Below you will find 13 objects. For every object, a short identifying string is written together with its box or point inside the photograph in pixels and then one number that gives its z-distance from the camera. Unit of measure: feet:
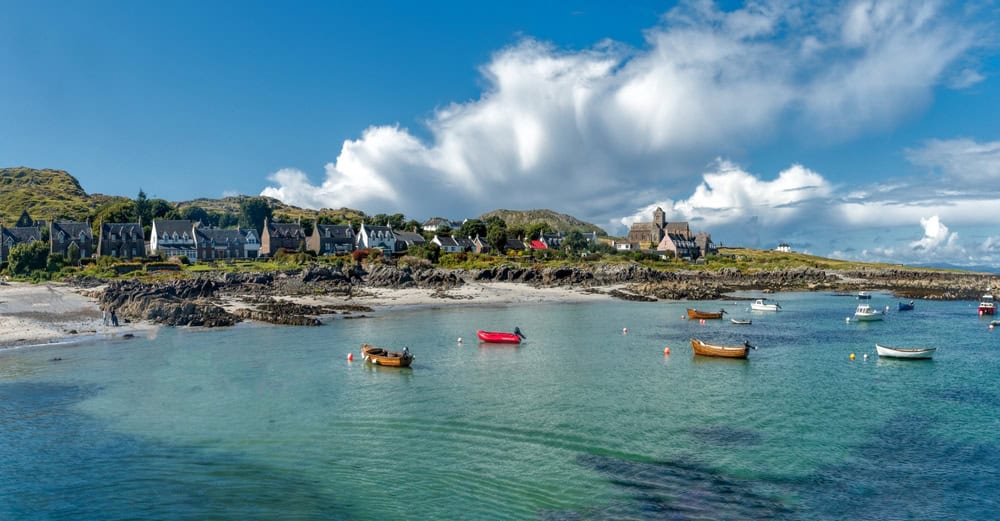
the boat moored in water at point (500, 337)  148.05
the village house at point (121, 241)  342.23
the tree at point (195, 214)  518.74
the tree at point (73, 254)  303.07
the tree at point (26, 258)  266.71
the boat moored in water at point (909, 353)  128.36
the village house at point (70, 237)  326.32
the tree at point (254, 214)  500.49
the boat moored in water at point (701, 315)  201.87
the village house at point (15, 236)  314.55
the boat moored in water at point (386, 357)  116.67
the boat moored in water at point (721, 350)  129.29
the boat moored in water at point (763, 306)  226.38
